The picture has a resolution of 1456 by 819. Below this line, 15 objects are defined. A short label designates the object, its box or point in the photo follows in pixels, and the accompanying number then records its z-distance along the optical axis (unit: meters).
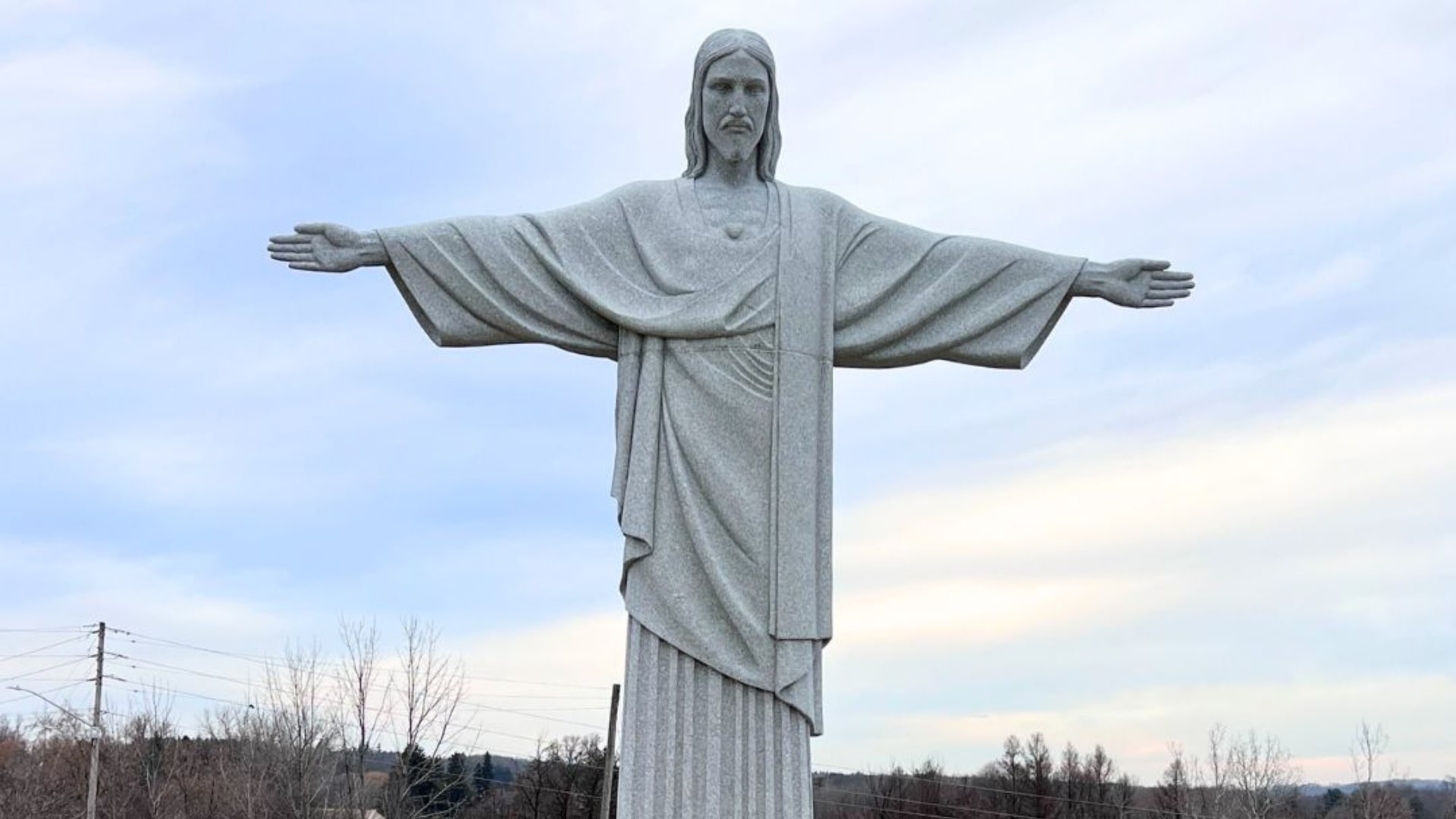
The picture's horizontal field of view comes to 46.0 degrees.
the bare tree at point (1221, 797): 38.38
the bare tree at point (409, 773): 32.66
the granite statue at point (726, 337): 8.81
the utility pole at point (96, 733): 40.78
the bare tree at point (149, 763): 47.69
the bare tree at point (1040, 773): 62.06
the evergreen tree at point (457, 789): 39.74
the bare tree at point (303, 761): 36.50
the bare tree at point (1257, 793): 37.66
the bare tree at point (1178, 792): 45.94
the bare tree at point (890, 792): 57.38
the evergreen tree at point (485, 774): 51.71
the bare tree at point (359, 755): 33.56
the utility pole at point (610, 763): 25.12
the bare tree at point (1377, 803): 36.50
